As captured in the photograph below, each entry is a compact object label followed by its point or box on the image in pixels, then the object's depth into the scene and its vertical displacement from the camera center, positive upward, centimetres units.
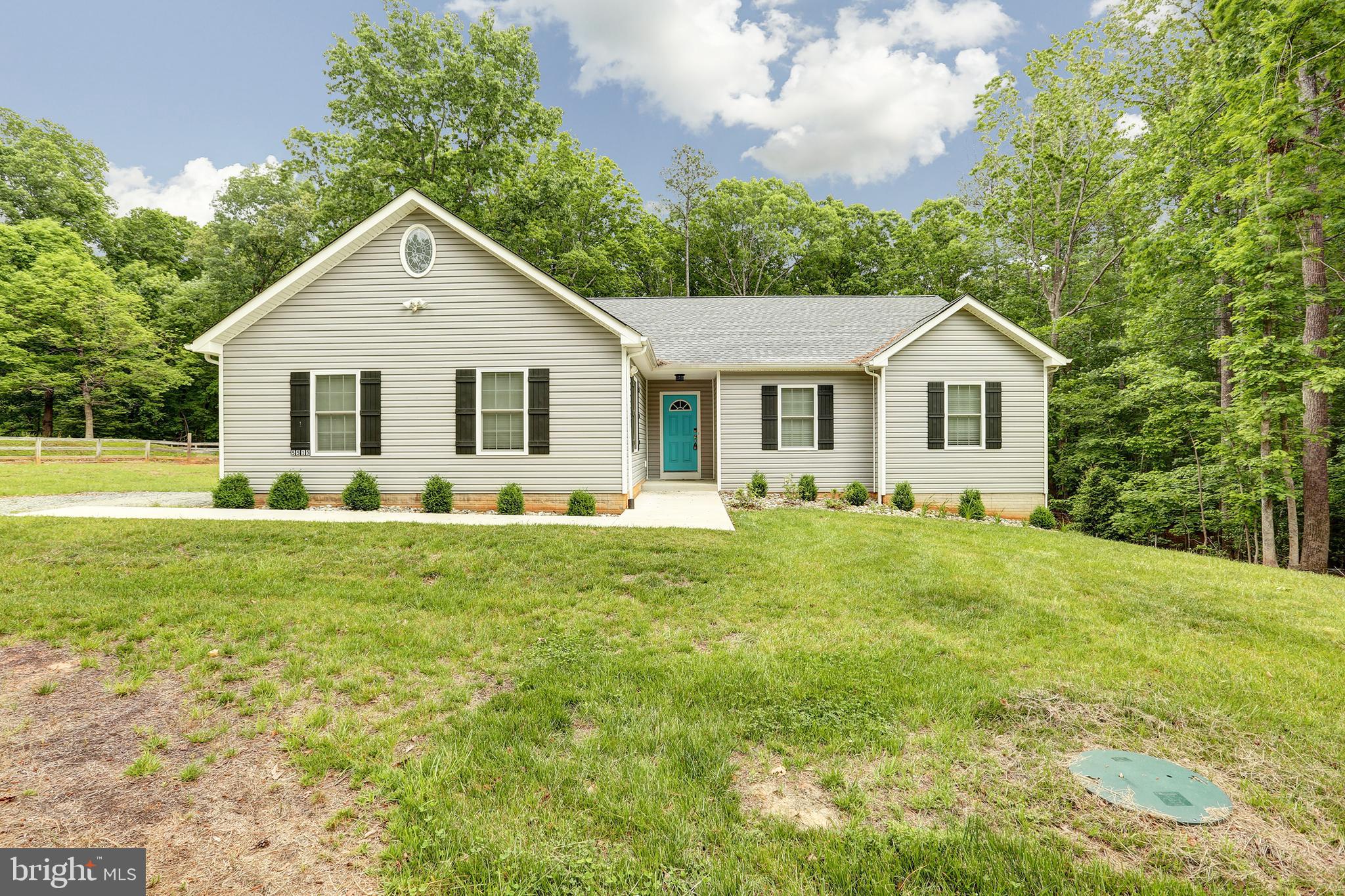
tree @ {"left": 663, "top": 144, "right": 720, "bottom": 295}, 2780 +1395
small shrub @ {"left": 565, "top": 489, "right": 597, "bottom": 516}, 982 -106
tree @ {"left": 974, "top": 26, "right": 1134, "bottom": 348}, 1614 +892
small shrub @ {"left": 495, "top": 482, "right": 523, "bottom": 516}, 983 -99
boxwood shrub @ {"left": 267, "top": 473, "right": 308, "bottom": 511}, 988 -84
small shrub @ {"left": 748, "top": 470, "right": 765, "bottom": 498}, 1241 -95
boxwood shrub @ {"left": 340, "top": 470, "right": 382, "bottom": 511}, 993 -86
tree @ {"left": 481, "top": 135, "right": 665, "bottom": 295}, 2119 +974
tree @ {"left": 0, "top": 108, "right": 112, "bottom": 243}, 2947 +1534
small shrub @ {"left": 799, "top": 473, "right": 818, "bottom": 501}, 1242 -99
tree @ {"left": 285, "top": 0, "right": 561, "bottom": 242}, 2088 +1359
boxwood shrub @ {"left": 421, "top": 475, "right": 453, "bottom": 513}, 982 -88
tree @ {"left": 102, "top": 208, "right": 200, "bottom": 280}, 3356 +1326
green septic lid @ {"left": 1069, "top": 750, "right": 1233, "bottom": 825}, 246 -167
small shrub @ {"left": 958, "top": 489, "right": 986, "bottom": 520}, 1138 -130
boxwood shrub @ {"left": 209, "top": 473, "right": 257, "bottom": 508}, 984 -81
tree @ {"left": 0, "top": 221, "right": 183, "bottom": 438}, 2491 +565
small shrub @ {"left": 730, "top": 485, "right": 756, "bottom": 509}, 1116 -115
